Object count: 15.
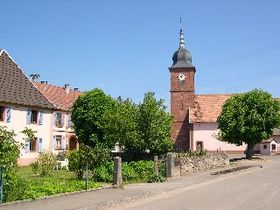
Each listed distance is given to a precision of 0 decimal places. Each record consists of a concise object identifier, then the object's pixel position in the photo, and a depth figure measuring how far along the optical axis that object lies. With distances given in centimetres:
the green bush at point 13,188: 1614
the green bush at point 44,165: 2812
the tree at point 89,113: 5078
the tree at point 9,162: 1627
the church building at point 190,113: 7393
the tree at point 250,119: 5231
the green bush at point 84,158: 2561
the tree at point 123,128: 3666
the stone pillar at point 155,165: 2730
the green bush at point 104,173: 2491
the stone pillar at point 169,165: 2884
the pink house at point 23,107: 4131
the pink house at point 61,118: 5453
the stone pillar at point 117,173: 2230
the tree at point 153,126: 4003
